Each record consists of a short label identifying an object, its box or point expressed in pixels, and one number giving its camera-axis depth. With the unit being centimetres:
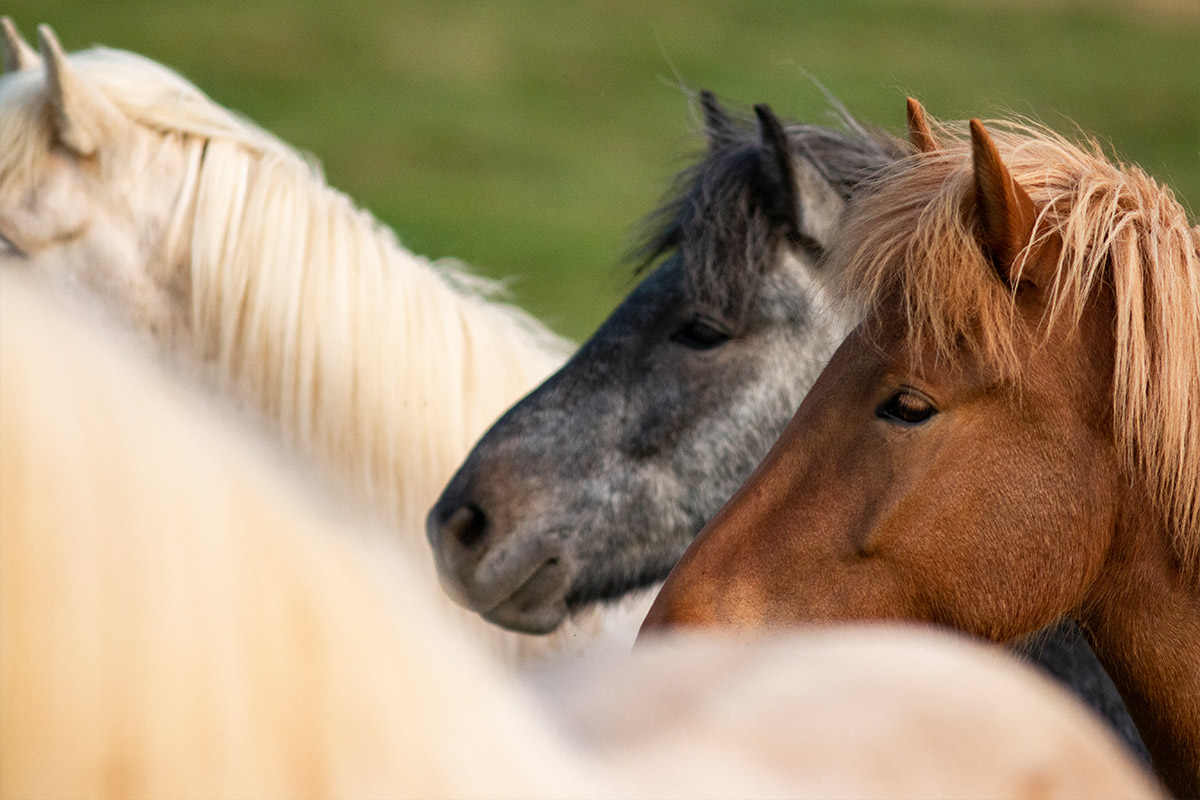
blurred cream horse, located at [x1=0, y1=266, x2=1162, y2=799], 647
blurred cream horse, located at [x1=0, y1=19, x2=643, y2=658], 1022
